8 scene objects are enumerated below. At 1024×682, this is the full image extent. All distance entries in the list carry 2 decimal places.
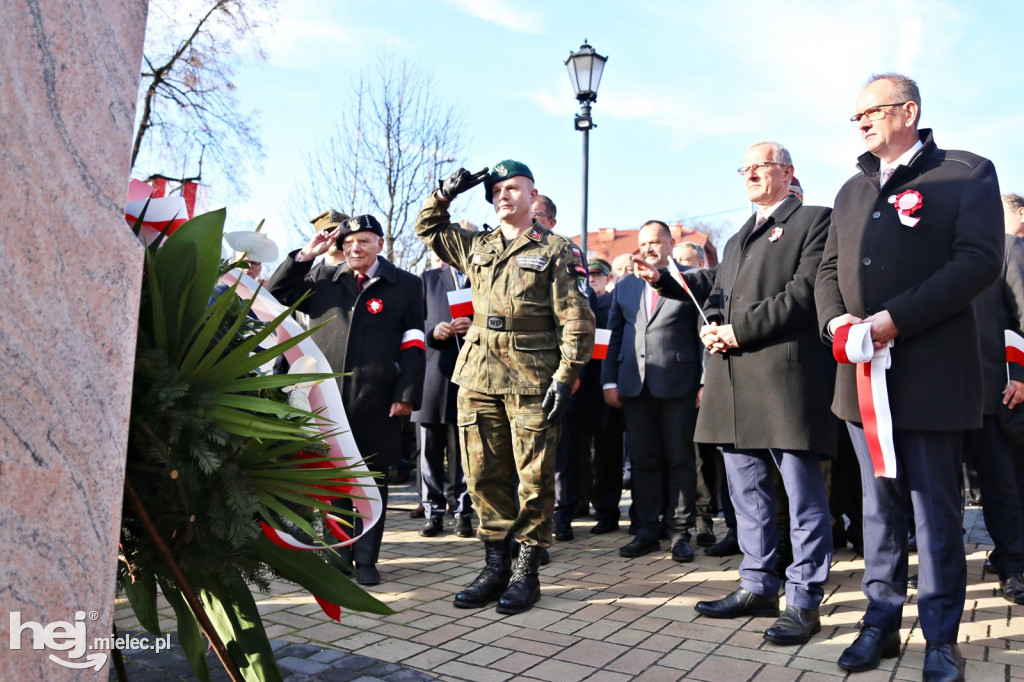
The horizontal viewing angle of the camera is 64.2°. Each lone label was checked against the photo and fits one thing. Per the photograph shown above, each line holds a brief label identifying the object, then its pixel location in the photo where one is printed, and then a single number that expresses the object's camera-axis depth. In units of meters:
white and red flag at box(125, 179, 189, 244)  2.05
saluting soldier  4.27
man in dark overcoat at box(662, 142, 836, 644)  3.74
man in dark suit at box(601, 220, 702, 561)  5.73
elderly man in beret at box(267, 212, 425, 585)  5.01
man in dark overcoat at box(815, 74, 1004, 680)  3.13
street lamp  10.50
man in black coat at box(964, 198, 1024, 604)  4.37
